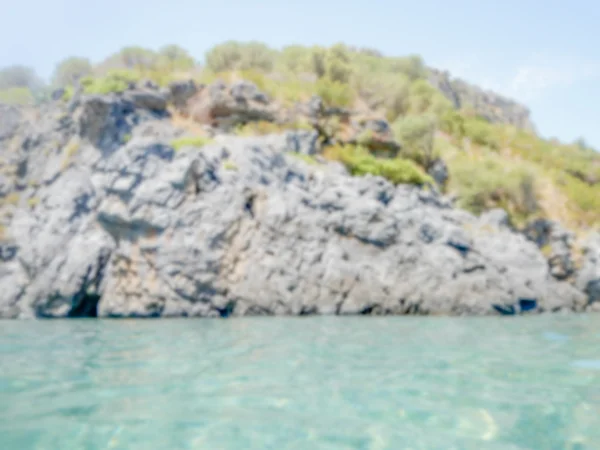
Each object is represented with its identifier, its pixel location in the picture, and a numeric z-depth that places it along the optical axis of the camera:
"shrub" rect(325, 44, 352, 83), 27.78
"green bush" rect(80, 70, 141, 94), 19.81
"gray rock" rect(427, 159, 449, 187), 25.56
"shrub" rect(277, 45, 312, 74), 28.19
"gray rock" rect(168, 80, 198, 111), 21.75
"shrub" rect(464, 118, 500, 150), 33.33
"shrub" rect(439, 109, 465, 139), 32.75
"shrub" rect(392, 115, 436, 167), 25.23
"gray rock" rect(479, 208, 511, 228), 19.69
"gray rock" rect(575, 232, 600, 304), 20.05
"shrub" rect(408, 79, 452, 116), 31.44
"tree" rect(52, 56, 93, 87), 34.88
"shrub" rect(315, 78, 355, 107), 24.84
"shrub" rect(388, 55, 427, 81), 37.06
